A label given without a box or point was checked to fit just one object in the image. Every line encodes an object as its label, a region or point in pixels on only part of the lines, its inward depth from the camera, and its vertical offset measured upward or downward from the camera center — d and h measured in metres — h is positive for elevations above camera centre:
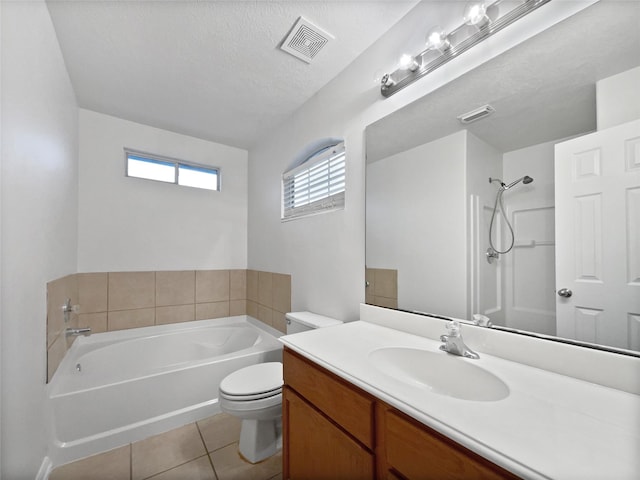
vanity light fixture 0.97 +0.88
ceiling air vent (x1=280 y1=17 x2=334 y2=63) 1.43 +1.20
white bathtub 1.55 -1.01
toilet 1.44 -0.90
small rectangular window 2.57 +0.78
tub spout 1.81 -0.63
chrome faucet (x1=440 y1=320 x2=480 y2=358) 0.98 -0.38
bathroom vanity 0.51 -0.43
